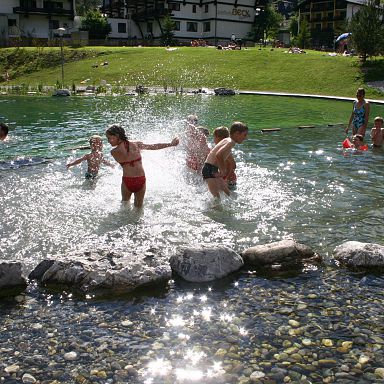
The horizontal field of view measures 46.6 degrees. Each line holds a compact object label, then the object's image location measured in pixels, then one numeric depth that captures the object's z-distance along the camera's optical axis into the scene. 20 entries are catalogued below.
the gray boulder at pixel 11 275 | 5.79
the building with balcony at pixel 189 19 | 74.75
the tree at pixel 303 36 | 73.07
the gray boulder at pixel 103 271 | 5.89
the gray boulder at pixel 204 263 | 6.23
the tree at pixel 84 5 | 122.75
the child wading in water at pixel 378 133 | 15.49
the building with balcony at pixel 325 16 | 83.47
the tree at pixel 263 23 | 77.12
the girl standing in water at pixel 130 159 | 8.09
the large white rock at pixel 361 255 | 6.52
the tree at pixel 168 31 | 68.50
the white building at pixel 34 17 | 70.75
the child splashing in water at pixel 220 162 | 8.42
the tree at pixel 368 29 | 42.03
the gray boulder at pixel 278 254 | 6.62
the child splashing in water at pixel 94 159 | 11.02
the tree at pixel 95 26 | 72.88
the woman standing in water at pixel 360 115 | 16.43
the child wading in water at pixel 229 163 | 9.92
